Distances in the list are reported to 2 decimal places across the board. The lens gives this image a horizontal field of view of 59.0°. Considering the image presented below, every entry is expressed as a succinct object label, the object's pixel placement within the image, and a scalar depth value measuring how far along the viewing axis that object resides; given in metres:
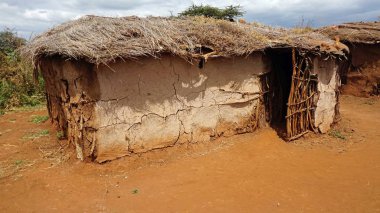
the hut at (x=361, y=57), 10.88
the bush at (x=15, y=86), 10.65
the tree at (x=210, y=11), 17.48
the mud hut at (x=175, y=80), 5.41
